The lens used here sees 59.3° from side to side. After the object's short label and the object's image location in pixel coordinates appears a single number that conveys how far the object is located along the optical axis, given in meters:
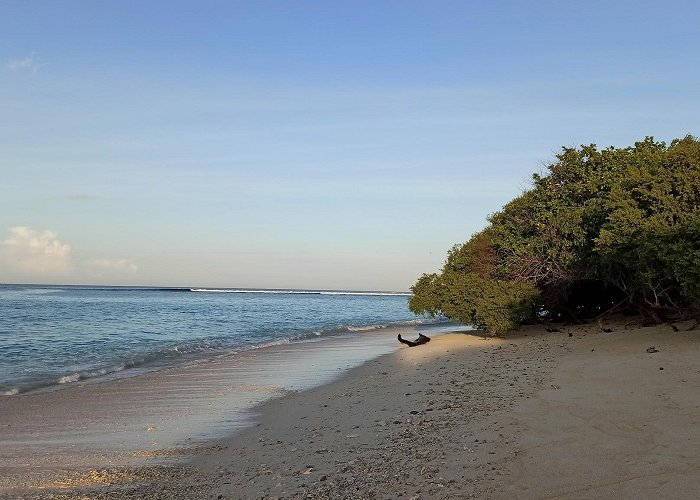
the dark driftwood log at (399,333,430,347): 23.67
